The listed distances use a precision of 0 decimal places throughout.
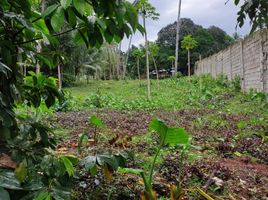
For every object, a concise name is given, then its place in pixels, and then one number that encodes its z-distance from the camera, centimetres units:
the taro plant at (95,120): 140
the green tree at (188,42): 1392
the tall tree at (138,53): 1422
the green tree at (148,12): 866
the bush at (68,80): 1485
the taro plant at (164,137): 131
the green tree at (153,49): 1436
